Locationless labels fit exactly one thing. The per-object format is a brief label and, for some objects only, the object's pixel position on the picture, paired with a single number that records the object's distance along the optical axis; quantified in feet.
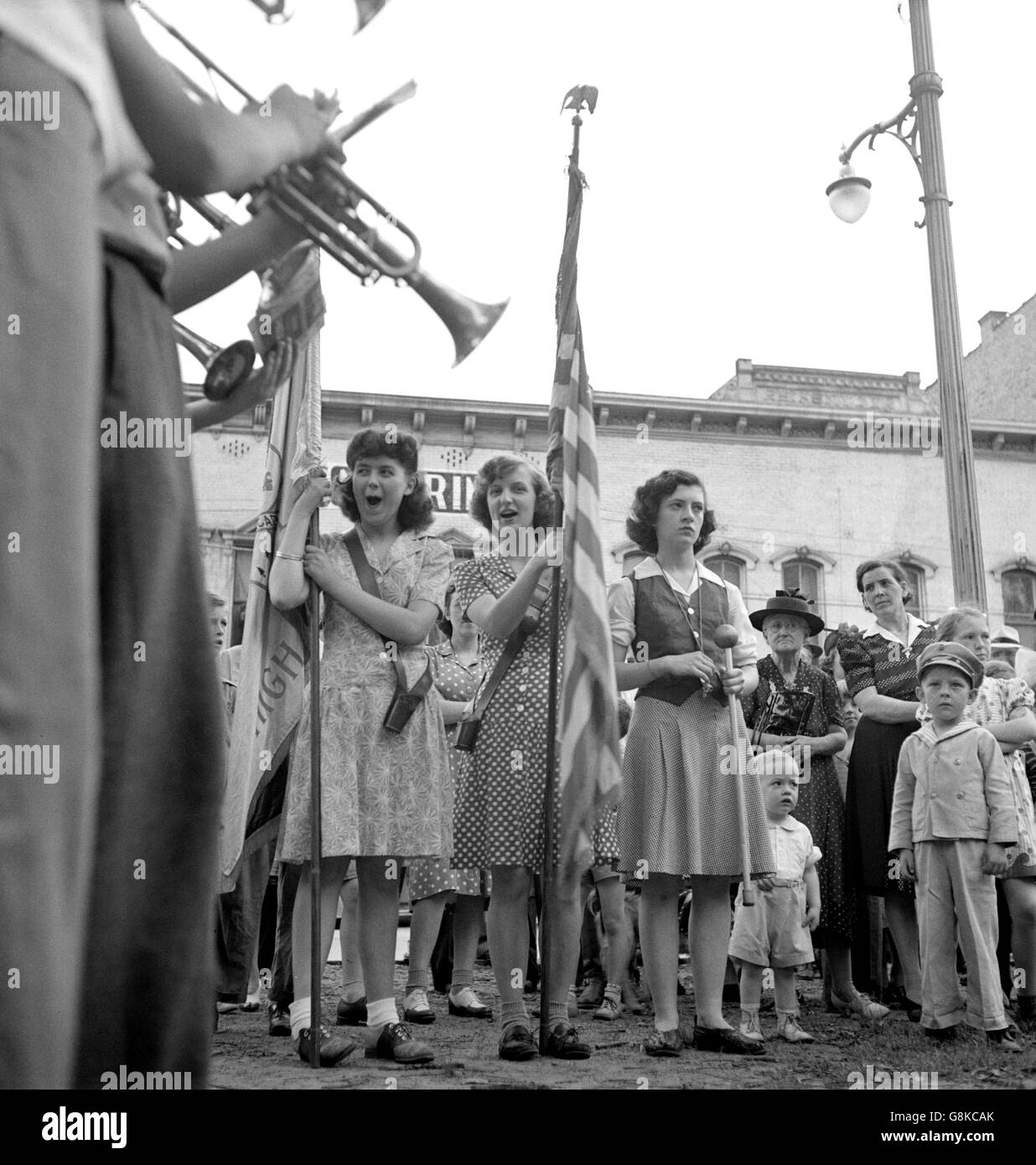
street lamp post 28.58
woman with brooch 20.39
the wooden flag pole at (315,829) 13.21
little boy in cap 16.96
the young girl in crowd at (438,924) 18.90
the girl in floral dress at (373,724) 14.39
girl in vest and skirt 15.74
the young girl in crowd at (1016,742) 19.26
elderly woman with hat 20.71
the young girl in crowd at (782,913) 17.99
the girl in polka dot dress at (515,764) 14.60
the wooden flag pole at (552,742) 14.40
